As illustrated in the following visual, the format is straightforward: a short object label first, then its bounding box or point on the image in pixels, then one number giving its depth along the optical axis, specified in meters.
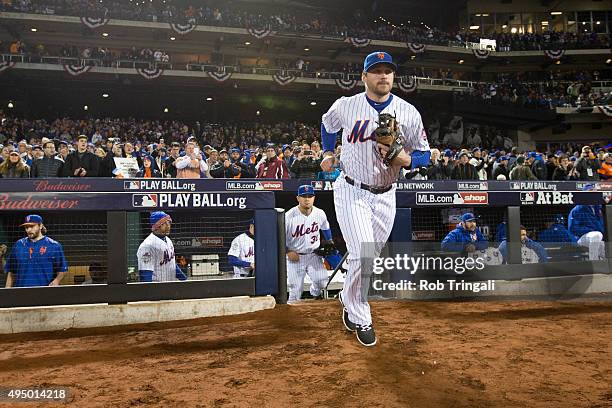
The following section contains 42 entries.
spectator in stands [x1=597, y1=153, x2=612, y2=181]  10.14
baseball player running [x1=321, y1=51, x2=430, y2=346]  3.66
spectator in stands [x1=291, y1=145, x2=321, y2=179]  9.10
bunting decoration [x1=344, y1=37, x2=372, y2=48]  27.69
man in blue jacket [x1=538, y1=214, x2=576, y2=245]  6.34
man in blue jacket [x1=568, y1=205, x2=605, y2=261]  6.16
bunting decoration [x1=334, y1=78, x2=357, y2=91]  26.56
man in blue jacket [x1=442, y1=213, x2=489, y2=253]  5.56
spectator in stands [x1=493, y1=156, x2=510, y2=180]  11.39
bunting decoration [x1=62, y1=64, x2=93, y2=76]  22.39
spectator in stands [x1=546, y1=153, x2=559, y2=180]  12.03
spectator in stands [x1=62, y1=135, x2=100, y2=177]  8.49
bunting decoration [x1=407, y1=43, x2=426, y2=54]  28.22
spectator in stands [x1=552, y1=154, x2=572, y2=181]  11.13
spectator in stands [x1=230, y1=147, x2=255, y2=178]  9.27
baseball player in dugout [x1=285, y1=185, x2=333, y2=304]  6.91
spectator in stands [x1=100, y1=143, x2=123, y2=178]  9.05
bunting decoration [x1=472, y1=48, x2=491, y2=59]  29.82
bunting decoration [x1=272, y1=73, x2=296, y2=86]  25.86
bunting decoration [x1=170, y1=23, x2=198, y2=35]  24.95
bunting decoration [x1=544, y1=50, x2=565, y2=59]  30.08
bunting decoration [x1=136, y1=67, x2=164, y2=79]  23.84
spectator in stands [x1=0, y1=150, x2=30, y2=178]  8.10
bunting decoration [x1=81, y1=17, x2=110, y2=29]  23.19
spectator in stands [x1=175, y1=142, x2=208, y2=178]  8.47
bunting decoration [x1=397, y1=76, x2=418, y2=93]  26.57
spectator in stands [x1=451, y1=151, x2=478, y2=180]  10.45
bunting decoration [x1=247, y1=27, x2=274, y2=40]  26.27
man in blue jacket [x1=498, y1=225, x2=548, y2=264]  5.80
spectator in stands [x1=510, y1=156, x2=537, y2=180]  10.27
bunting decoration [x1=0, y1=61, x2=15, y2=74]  21.39
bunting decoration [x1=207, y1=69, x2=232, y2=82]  24.91
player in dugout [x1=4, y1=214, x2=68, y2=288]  4.62
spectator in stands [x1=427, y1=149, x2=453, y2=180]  10.25
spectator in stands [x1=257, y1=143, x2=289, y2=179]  9.34
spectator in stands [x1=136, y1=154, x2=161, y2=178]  9.45
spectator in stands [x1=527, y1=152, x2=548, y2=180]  11.45
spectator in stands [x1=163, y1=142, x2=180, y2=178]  9.69
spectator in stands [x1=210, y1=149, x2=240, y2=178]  9.05
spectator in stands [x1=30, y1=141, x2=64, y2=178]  8.45
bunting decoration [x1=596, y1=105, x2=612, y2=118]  27.15
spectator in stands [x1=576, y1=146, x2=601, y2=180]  10.56
